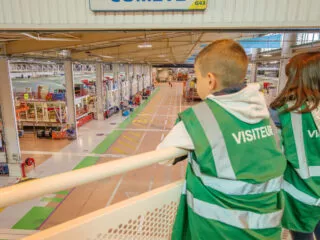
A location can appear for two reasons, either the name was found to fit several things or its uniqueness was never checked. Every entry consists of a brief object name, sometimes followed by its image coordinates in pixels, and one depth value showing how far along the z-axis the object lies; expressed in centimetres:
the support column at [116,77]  2210
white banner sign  286
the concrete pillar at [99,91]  1780
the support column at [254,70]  2039
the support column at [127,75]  2696
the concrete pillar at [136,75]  3306
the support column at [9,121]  877
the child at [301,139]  140
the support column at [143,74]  3751
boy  100
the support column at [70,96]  1313
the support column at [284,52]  1213
